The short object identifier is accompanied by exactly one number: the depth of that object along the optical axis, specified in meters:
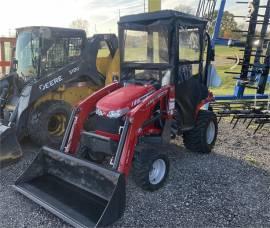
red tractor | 2.50
